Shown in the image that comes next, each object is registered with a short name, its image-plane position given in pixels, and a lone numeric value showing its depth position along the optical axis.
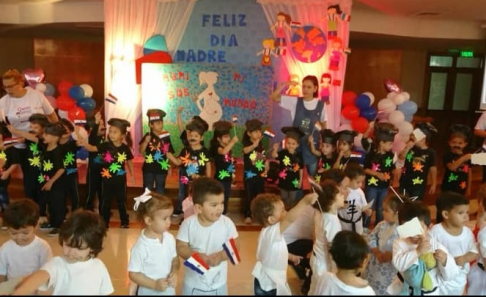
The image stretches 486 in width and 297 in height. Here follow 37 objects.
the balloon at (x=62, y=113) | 6.70
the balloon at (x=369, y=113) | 6.57
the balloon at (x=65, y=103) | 6.65
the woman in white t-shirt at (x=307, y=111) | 5.53
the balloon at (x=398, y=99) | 6.51
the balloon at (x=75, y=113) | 6.27
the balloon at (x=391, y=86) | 6.79
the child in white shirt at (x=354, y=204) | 3.80
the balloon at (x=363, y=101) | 6.57
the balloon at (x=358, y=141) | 6.09
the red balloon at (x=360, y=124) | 6.48
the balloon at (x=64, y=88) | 6.76
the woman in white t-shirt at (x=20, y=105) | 4.78
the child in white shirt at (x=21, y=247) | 2.66
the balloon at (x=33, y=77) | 6.79
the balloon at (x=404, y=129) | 6.20
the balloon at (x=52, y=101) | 6.82
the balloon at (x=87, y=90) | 6.79
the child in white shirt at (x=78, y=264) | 2.20
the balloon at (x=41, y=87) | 6.66
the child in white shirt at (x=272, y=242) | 2.86
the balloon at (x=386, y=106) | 6.46
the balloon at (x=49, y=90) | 7.01
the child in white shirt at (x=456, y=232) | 2.94
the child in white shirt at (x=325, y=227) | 3.12
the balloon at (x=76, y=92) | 6.69
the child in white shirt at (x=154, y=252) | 2.50
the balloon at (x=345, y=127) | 6.67
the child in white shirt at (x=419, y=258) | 2.61
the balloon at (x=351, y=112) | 6.64
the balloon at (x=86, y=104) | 6.68
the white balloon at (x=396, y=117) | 6.27
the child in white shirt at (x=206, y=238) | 2.73
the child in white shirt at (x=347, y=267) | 2.07
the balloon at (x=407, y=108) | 6.52
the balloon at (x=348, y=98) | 6.75
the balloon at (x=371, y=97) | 6.58
